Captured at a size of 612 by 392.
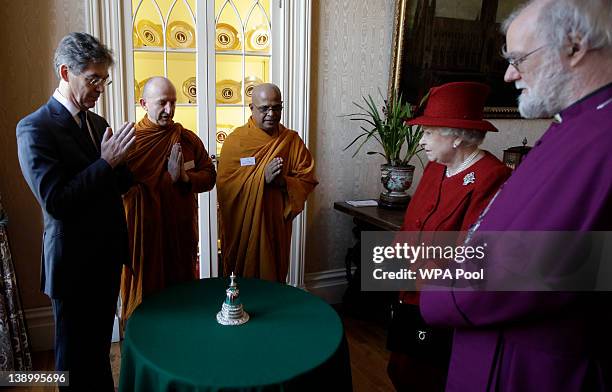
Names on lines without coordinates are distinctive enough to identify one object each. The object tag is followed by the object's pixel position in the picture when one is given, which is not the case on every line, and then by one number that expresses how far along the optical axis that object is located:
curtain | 2.29
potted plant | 3.03
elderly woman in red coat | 1.63
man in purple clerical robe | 0.87
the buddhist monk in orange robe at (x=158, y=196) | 2.26
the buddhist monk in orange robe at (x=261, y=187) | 2.57
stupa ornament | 1.63
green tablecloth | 1.31
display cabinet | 2.72
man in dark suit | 1.59
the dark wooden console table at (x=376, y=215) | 2.76
